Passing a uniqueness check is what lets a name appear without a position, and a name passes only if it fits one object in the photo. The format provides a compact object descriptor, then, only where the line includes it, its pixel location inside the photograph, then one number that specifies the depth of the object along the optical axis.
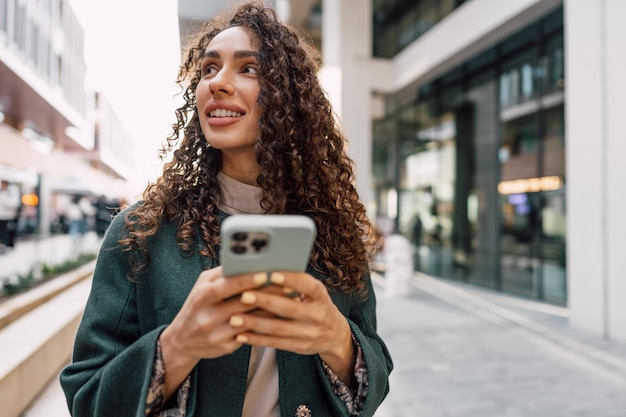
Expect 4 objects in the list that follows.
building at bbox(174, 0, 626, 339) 5.52
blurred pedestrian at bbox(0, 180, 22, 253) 4.52
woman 0.69
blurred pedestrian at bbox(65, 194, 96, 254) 7.56
